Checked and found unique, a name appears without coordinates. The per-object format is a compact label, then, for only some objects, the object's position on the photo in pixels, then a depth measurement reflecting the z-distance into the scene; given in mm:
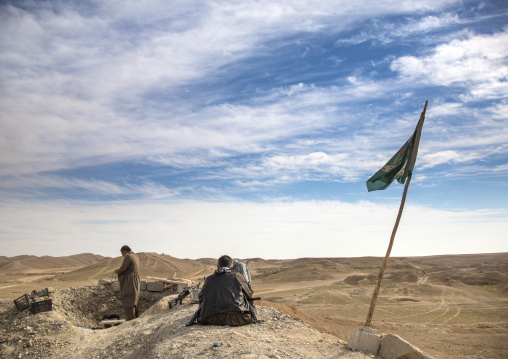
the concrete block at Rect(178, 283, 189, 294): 11883
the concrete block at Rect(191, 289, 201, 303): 9750
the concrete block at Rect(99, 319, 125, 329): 10305
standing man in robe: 10195
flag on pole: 7211
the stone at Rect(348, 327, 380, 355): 6445
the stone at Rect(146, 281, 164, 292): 12352
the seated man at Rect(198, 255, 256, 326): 6730
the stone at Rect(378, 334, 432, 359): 6023
